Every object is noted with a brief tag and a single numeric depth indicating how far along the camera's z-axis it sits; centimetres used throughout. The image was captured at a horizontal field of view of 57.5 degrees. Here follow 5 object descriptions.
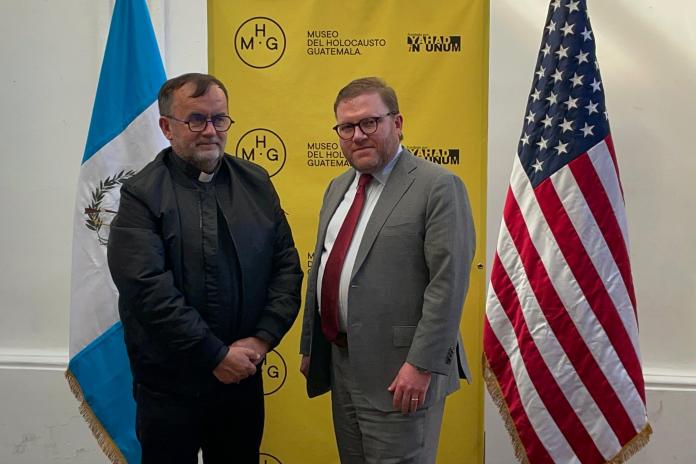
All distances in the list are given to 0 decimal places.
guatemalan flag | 250
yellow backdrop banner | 275
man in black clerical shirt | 172
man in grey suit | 172
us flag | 227
